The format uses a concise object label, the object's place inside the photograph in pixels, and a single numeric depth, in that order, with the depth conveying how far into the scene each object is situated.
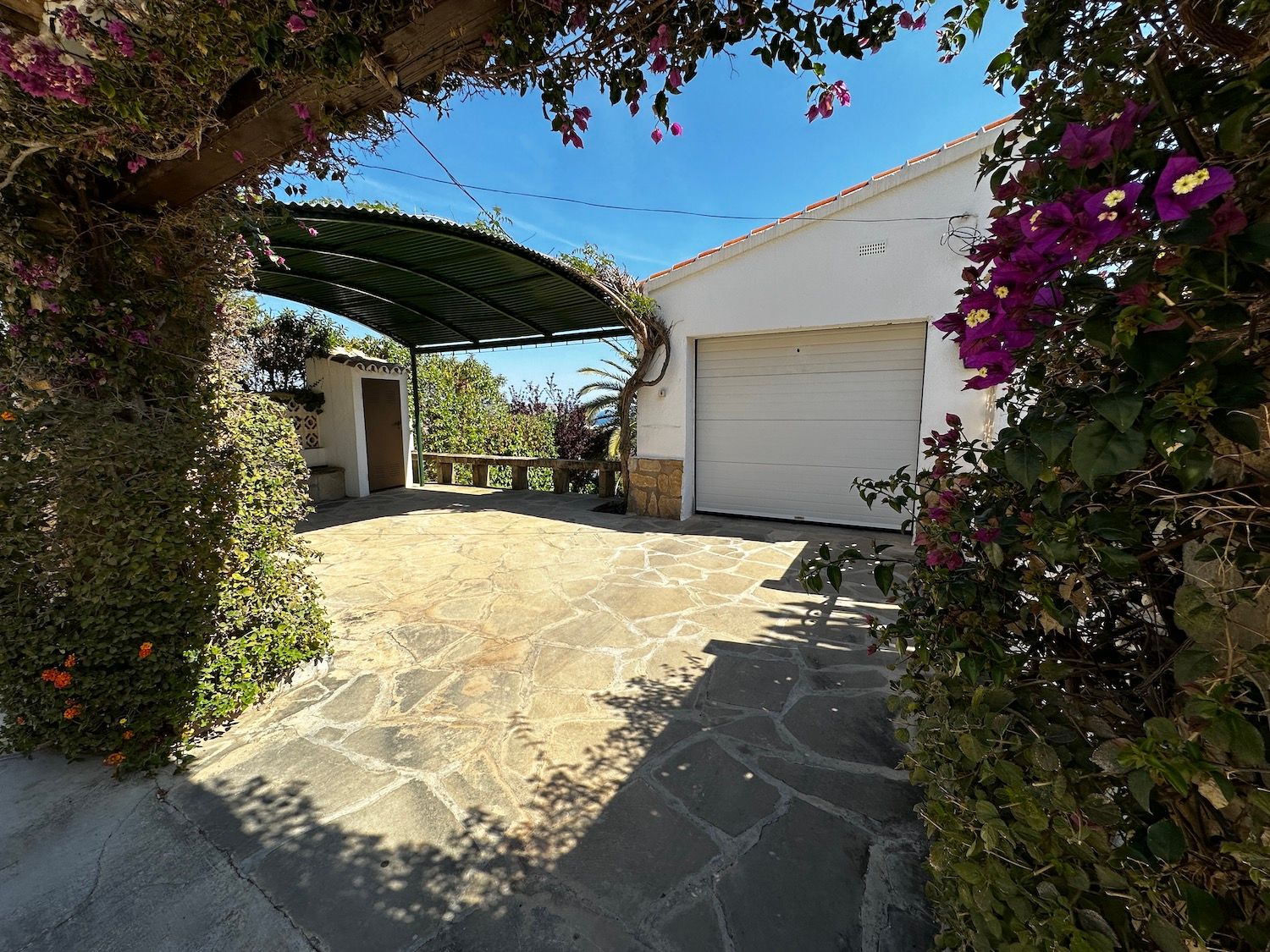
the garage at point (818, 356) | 5.25
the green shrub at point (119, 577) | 2.01
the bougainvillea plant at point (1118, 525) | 0.62
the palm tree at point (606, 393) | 10.21
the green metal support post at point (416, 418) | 9.77
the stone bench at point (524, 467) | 9.03
